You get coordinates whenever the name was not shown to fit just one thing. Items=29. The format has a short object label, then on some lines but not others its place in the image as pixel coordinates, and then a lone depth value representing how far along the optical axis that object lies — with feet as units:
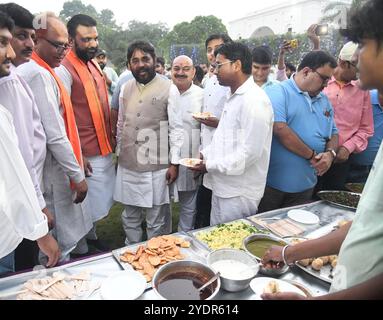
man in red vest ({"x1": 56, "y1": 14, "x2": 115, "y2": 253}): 8.63
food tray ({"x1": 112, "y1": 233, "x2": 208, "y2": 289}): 5.12
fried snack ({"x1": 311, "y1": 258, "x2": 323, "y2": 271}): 4.96
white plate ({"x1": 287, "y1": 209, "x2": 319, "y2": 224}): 6.73
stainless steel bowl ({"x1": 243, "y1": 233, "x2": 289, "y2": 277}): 4.78
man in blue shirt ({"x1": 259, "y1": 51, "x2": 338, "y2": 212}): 8.04
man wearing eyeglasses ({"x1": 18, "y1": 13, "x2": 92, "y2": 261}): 6.69
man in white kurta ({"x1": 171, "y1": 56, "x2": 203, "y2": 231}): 10.76
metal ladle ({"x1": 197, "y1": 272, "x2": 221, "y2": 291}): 4.28
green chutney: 5.35
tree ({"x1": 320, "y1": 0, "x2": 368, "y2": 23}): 68.15
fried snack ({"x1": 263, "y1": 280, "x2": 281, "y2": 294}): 4.16
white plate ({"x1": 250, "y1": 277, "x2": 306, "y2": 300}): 4.34
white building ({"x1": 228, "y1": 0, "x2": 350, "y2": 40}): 122.21
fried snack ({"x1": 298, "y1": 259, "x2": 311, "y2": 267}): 5.01
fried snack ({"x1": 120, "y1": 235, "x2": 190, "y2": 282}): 4.96
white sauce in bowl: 4.59
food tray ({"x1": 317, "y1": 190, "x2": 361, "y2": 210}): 7.50
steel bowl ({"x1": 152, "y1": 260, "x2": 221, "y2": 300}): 4.31
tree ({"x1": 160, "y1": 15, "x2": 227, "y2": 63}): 122.21
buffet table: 4.43
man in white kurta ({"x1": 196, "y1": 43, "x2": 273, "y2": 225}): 7.11
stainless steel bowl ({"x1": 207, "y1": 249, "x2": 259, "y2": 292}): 4.44
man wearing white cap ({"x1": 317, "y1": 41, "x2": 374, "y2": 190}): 9.65
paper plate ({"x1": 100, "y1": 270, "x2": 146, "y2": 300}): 4.25
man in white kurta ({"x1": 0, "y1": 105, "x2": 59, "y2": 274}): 3.97
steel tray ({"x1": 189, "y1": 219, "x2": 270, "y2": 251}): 5.75
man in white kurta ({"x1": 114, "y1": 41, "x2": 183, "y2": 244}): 9.02
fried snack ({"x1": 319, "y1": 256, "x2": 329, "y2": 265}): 5.13
